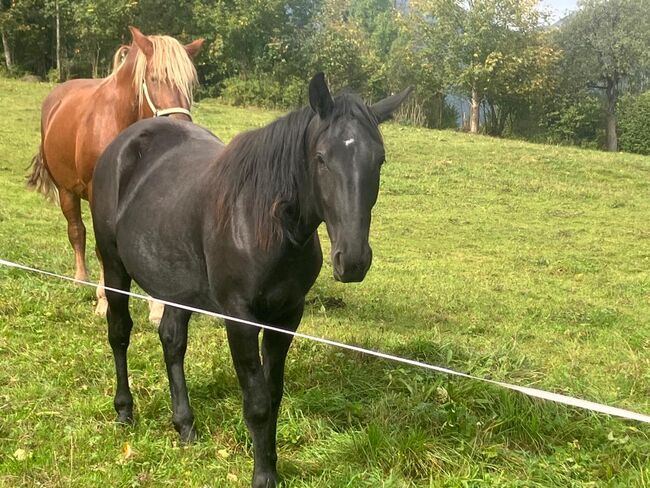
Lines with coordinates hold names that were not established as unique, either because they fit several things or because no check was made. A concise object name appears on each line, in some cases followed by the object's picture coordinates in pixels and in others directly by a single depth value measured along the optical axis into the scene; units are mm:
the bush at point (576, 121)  37344
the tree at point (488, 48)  35094
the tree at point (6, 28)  28531
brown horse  4945
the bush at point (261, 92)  31317
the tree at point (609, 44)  37000
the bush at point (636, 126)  35716
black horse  2475
